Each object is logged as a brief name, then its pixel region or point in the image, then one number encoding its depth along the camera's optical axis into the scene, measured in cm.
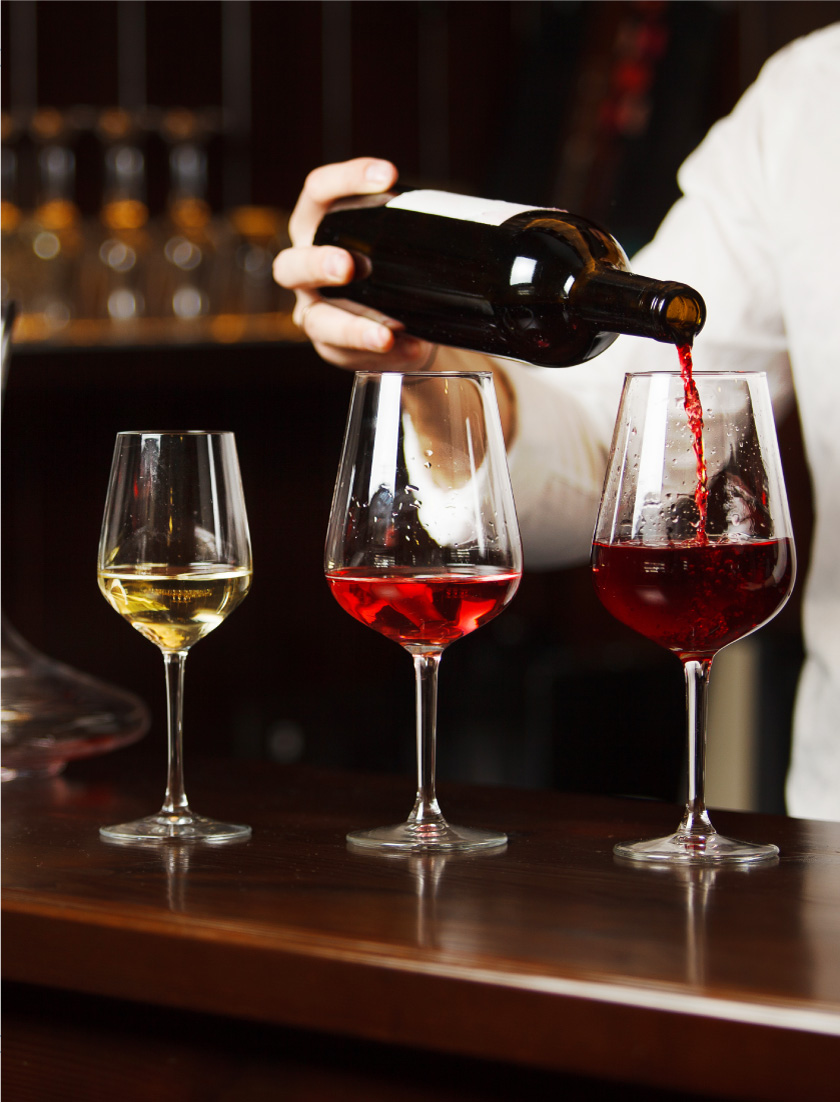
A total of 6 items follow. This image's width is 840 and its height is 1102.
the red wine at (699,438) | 116
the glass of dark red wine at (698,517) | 116
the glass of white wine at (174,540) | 123
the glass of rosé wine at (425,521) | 118
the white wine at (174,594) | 123
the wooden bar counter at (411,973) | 96
